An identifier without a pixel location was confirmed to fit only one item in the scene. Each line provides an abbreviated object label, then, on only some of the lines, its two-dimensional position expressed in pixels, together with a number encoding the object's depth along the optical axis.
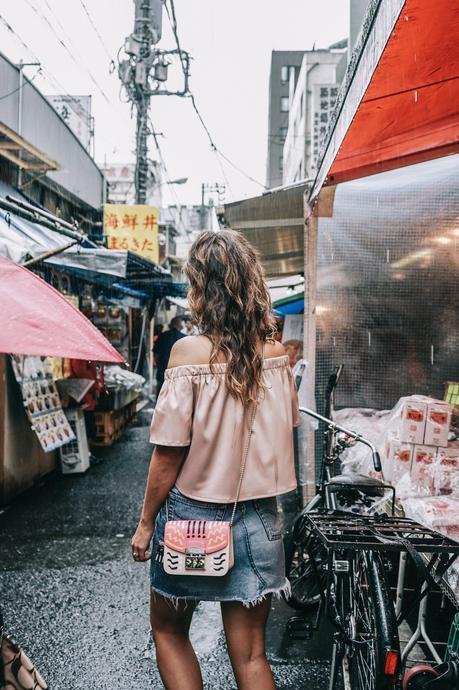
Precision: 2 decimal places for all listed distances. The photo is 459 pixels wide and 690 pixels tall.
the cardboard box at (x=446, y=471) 3.97
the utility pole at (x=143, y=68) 14.79
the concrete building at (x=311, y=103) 31.22
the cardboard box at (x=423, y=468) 3.98
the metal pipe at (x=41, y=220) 5.34
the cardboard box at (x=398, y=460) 4.23
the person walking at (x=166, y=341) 11.82
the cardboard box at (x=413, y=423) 4.23
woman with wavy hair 2.32
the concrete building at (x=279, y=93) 70.25
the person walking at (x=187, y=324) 15.83
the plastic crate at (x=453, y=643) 2.66
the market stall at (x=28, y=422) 6.96
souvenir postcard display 7.06
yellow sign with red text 14.30
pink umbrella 2.19
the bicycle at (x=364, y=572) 2.26
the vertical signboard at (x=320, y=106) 30.22
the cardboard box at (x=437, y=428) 4.21
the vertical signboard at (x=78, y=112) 17.39
